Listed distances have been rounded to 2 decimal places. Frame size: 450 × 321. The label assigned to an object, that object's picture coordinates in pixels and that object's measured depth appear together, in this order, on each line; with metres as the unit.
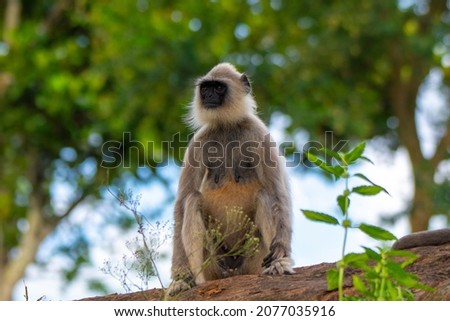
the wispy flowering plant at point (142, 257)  8.69
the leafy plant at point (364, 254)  7.16
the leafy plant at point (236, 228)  11.09
